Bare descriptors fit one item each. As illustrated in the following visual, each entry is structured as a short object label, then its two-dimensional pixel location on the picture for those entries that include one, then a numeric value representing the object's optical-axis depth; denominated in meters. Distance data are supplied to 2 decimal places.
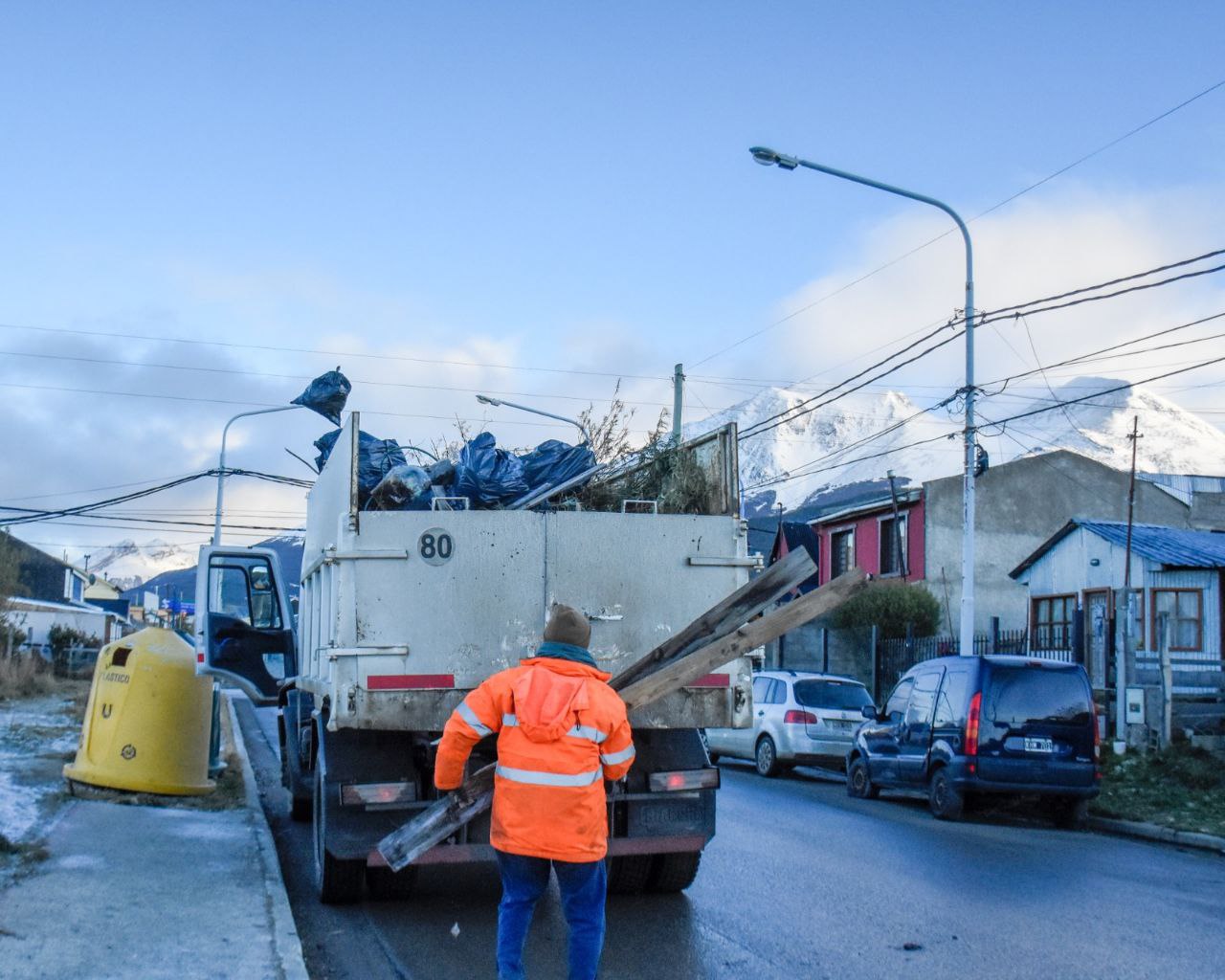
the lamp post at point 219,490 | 38.06
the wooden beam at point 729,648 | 6.09
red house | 38.19
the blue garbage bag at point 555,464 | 9.12
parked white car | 17.73
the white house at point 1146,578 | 26.98
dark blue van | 13.08
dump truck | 7.24
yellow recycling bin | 11.67
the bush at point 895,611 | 32.50
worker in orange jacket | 5.14
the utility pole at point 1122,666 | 17.86
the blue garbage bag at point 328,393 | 11.67
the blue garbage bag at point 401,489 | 8.23
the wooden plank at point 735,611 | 6.34
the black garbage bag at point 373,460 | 8.66
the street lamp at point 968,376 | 17.22
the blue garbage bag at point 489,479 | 8.80
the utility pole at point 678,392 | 24.01
